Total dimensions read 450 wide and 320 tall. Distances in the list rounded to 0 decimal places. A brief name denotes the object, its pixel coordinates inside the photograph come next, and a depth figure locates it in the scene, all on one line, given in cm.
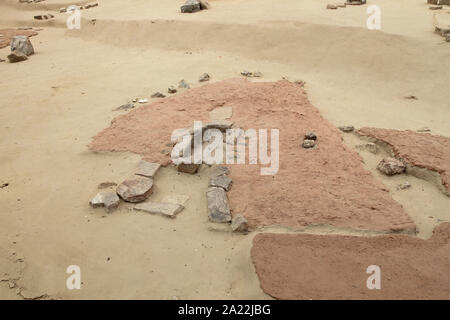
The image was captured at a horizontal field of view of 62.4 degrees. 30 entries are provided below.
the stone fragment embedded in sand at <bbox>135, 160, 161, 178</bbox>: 416
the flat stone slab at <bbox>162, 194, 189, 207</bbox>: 380
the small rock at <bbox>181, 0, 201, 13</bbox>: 1041
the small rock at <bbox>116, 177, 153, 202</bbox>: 382
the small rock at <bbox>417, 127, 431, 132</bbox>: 489
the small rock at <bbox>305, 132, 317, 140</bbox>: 449
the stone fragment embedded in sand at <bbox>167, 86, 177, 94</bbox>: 659
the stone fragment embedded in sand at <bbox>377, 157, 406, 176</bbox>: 403
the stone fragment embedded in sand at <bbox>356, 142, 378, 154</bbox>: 450
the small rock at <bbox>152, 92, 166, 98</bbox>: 646
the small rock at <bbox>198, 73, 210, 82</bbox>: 708
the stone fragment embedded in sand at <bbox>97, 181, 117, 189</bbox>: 411
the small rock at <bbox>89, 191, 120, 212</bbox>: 371
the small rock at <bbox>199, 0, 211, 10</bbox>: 1068
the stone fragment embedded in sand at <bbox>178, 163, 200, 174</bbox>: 421
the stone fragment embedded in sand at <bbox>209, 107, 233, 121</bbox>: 522
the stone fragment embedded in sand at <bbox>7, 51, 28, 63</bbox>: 944
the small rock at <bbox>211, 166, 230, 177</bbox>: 410
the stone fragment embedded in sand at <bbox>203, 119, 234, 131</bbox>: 480
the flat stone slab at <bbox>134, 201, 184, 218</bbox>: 361
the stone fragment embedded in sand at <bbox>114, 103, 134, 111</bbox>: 608
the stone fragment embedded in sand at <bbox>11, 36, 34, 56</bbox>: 968
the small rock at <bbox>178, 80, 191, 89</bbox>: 682
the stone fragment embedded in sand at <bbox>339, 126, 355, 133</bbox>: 495
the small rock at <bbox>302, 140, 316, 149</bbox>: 439
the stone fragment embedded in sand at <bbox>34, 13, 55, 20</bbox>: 1350
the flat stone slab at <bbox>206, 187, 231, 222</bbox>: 351
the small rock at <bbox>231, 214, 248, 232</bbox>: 336
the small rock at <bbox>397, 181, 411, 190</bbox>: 385
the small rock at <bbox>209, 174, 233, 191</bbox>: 391
